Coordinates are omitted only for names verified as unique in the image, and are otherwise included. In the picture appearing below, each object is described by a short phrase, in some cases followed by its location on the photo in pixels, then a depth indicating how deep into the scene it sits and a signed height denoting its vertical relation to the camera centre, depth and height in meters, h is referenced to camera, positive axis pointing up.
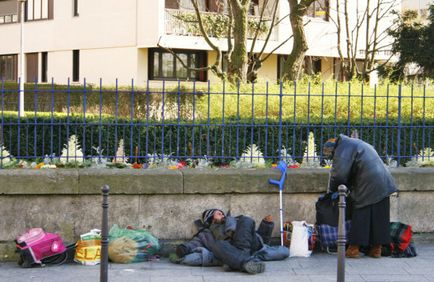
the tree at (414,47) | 30.07 +2.02
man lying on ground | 12.10 -1.38
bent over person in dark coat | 12.85 -0.72
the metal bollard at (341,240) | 9.66 -1.01
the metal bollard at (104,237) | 9.69 -1.01
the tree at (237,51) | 27.34 +1.70
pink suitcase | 12.17 -1.39
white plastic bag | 13.19 -1.39
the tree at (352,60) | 37.01 +2.07
